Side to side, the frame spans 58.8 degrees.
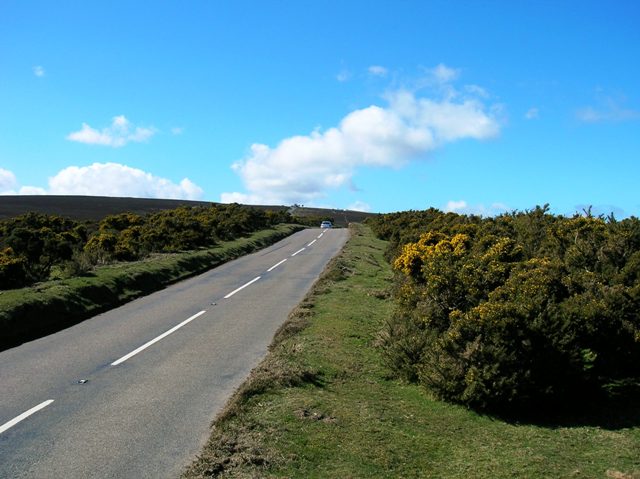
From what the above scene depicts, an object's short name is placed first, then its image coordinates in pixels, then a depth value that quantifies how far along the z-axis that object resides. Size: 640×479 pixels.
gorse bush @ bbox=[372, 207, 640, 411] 9.33
